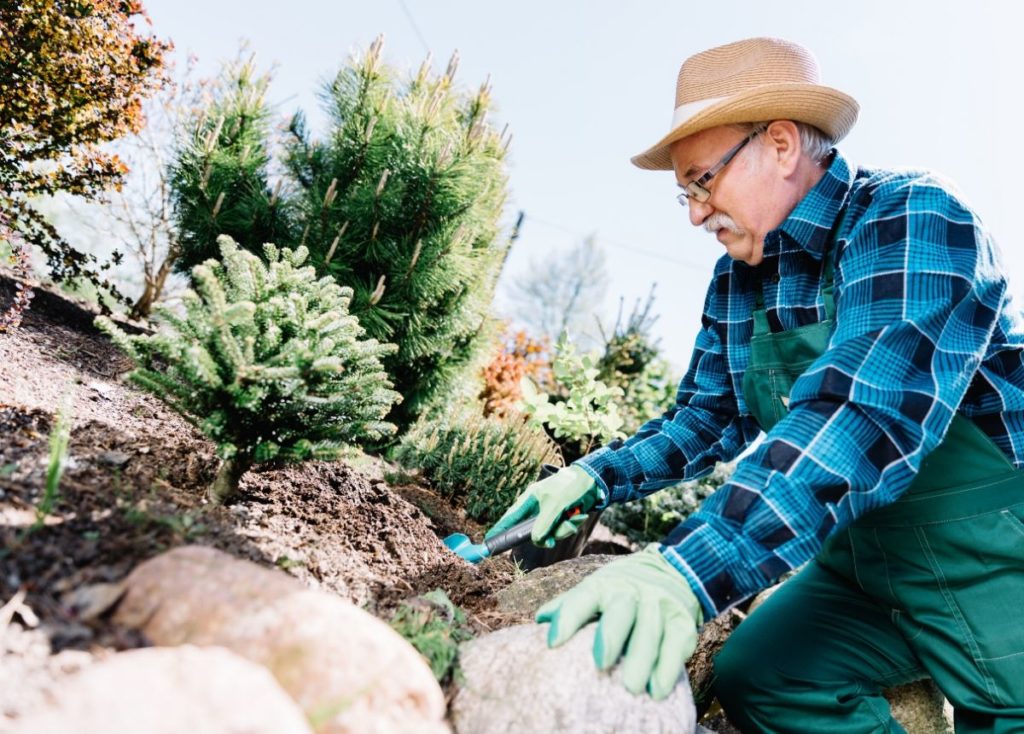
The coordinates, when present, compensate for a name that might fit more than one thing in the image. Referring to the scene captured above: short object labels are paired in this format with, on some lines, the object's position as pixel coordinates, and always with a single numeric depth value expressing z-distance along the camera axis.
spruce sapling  1.40
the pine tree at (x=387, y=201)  3.28
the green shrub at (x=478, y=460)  3.13
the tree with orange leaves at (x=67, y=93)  2.56
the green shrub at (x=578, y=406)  3.73
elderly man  1.18
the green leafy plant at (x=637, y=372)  5.70
